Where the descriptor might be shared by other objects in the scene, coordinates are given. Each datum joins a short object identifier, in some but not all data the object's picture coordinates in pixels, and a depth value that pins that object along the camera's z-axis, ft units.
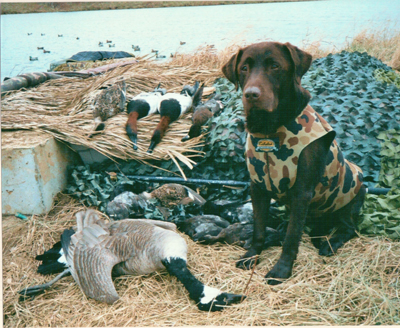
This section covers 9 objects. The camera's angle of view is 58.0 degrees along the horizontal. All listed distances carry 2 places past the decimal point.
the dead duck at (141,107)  14.84
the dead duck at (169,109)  14.17
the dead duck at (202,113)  14.46
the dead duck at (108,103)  14.67
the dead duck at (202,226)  10.80
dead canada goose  8.13
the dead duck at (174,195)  12.42
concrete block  11.63
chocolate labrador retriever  7.33
